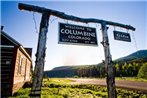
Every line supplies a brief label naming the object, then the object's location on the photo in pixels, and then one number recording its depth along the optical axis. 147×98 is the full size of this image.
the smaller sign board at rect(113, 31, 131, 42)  4.01
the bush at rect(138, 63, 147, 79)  27.57
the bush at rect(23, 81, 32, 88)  10.74
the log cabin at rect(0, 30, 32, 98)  6.77
